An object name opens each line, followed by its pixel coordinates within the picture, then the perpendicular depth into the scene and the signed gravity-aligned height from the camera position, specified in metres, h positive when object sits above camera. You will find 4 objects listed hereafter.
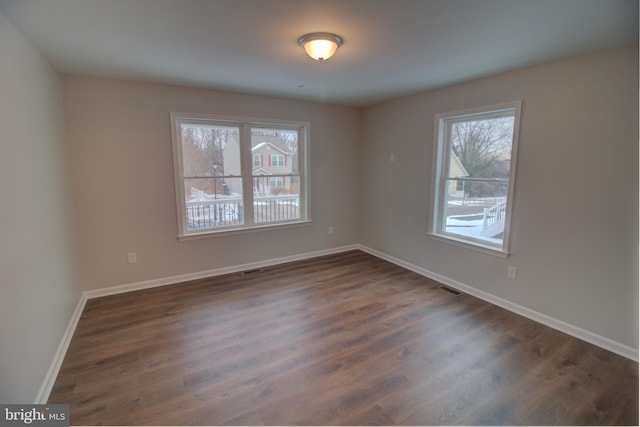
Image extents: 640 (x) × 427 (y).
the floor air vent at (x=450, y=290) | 3.40 -1.30
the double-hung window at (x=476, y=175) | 2.99 +0.01
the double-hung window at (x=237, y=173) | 3.64 +0.04
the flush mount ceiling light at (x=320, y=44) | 2.07 +0.92
